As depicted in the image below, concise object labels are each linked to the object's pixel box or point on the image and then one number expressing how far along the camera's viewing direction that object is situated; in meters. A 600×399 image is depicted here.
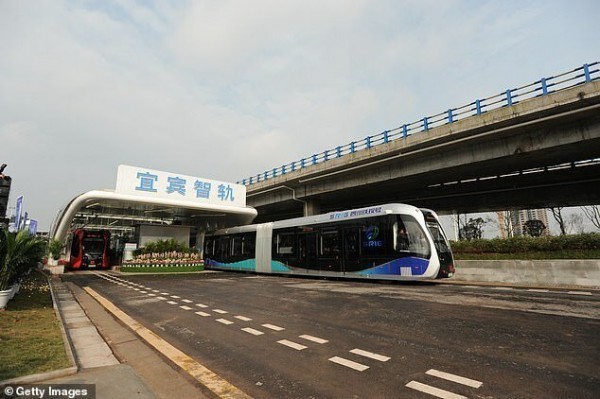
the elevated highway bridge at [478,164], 14.53
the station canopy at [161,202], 20.98
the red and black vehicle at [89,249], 25.91
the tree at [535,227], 33.44
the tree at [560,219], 37.28
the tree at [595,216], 35.79
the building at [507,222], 45.59
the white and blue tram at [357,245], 13.32
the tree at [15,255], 8.30
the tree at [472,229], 47.20
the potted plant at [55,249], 24.50
